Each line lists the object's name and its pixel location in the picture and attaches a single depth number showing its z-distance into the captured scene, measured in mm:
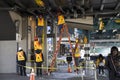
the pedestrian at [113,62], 8438
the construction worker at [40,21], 20141
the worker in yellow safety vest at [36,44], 20188
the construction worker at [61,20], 19328
